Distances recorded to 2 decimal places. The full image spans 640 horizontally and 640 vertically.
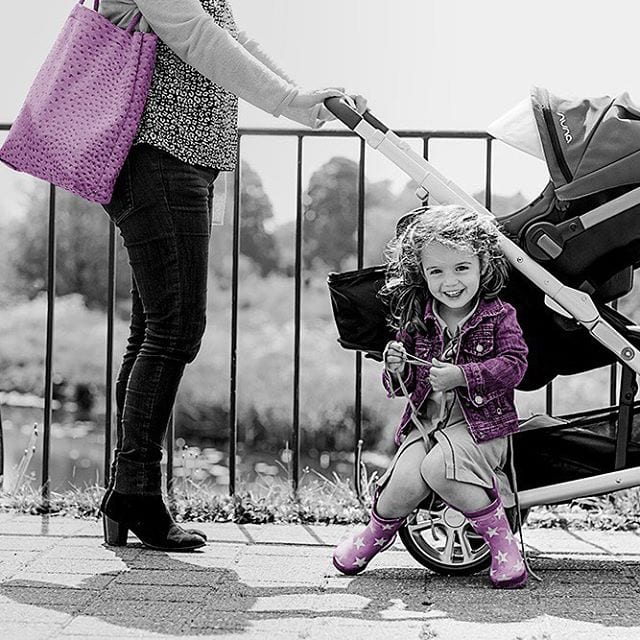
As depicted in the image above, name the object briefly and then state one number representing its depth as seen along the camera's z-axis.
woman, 2.92
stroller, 2.85
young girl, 2.88
